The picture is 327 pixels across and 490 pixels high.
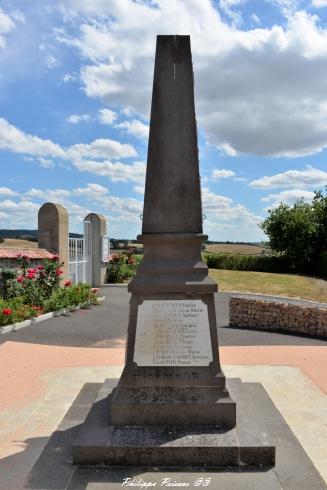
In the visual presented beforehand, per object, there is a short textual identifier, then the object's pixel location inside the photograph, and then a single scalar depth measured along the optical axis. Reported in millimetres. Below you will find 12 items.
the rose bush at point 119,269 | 21797
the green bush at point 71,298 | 12706
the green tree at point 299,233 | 33812
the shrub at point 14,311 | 10555
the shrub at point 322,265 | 31986
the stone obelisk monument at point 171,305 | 4359
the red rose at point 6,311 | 10406
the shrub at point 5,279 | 12633
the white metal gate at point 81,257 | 17625
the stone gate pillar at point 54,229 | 15164
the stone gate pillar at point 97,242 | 19891
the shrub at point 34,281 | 12672
